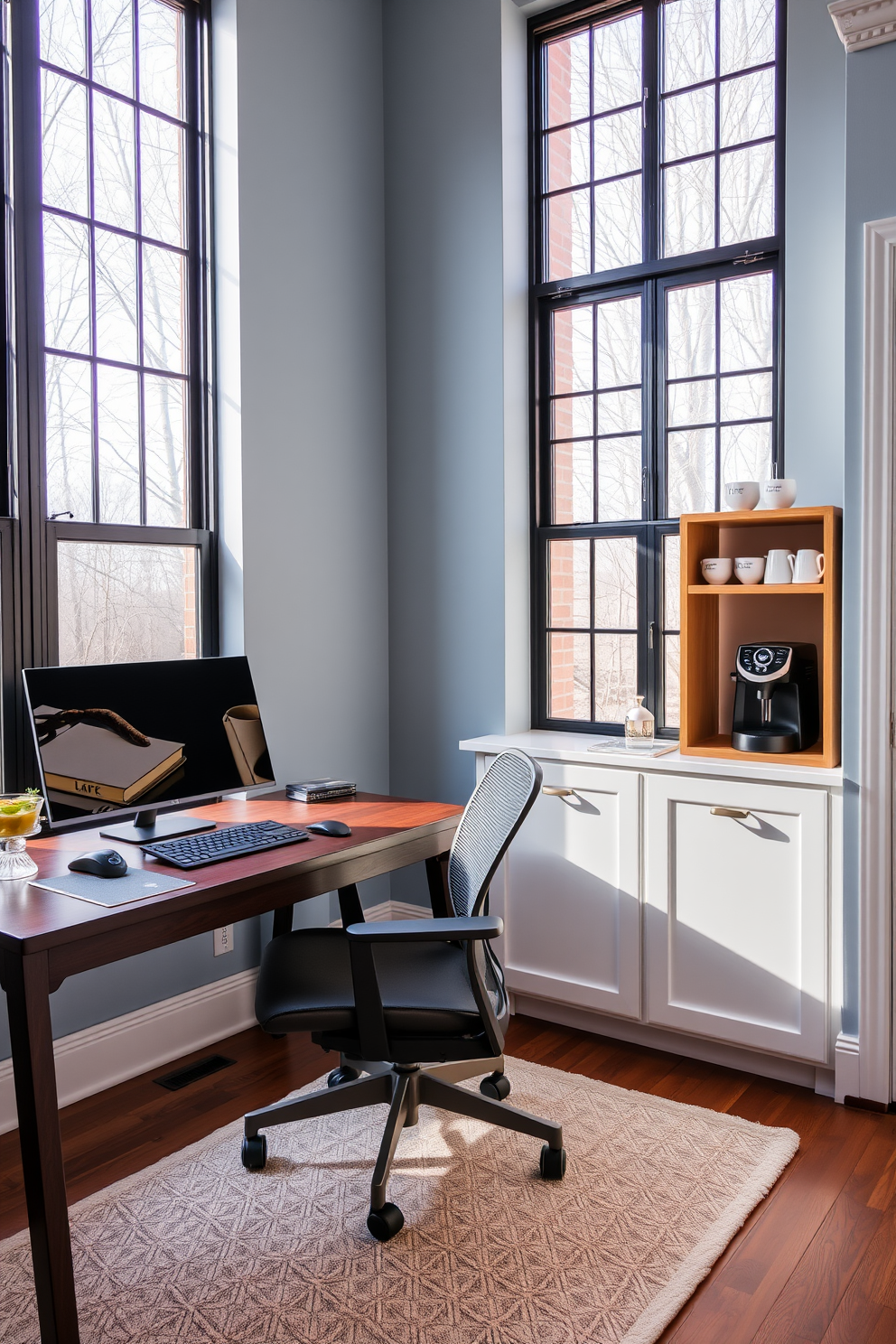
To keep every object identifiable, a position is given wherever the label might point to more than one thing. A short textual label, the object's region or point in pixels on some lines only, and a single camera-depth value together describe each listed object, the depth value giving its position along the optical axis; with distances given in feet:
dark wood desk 5.46
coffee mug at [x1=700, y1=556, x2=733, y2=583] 9.12
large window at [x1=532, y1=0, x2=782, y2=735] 9.76
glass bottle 9.79
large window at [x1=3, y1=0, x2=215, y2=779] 8.39
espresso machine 8.79
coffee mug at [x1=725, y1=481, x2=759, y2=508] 9.00
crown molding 7.52
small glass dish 6.59
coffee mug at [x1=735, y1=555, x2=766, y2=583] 8.96
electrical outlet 9.90
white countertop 8.35
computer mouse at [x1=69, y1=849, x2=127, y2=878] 6.61
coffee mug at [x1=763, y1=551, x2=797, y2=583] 8.79
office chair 6.33
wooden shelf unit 8.52
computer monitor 7.32
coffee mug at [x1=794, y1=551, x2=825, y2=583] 8.61
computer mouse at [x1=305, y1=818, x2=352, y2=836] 7.66
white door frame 7.84
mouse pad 6.15
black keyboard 6.95
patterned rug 5.82
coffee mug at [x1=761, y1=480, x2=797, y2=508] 8.80
